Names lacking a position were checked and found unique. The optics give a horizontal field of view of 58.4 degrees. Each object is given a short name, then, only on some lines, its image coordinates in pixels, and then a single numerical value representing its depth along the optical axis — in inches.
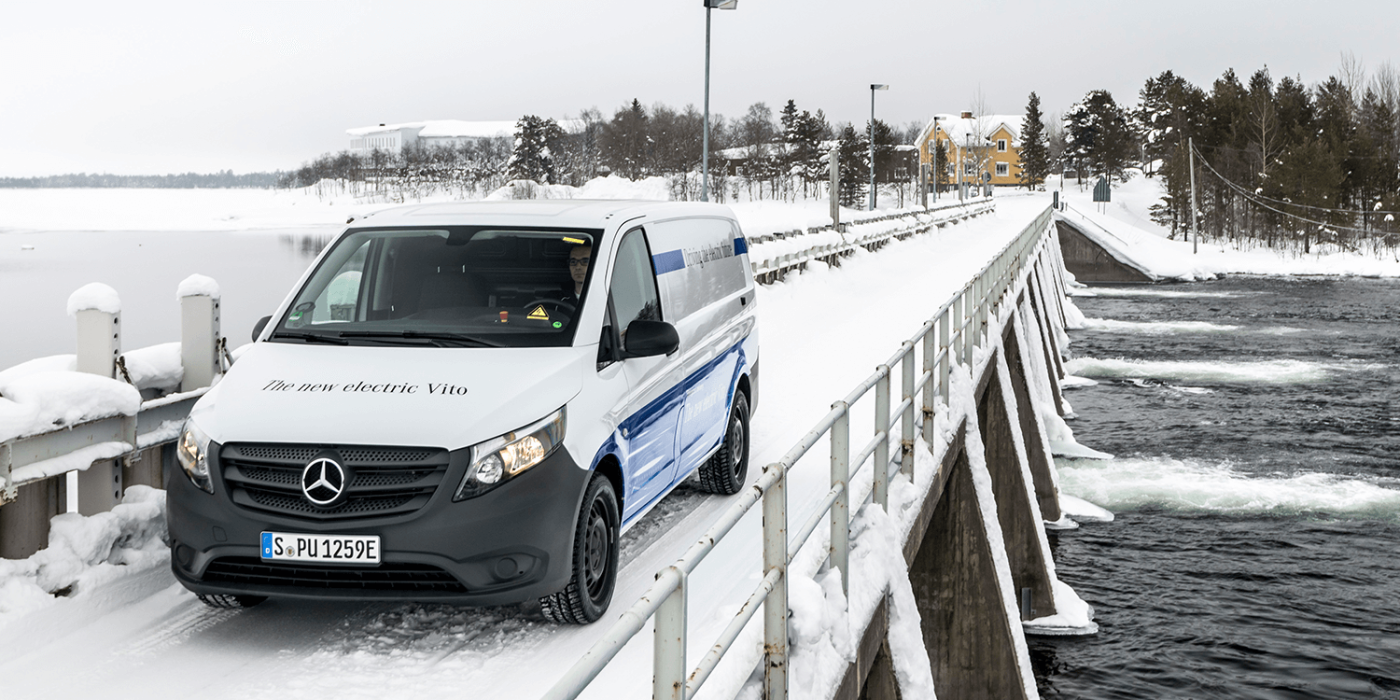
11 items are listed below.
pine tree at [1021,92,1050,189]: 5669.3
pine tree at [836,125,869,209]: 5064.0
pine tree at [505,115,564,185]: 5398.6
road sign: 4426.7
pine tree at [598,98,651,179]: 5960.1
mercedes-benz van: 192.7
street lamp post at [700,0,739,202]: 1032.8
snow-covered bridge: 194.9
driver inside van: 238.8
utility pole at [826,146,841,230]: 1467.8
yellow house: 5999.0
